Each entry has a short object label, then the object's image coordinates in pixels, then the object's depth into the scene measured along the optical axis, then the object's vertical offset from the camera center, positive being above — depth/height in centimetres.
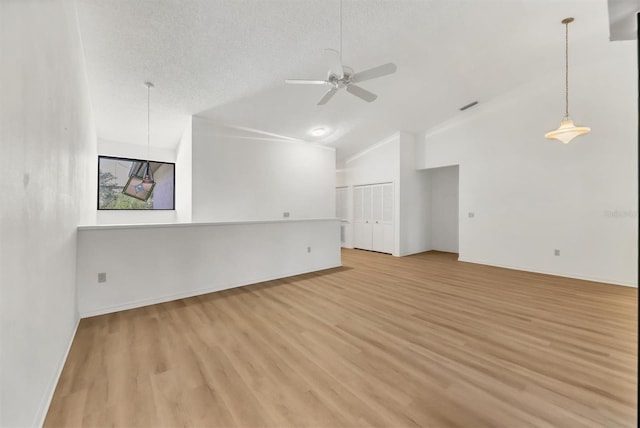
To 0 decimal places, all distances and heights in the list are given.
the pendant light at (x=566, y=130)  358 +118
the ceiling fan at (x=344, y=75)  278 +154
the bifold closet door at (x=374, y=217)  708 -10
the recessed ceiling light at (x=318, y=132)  600 +195
